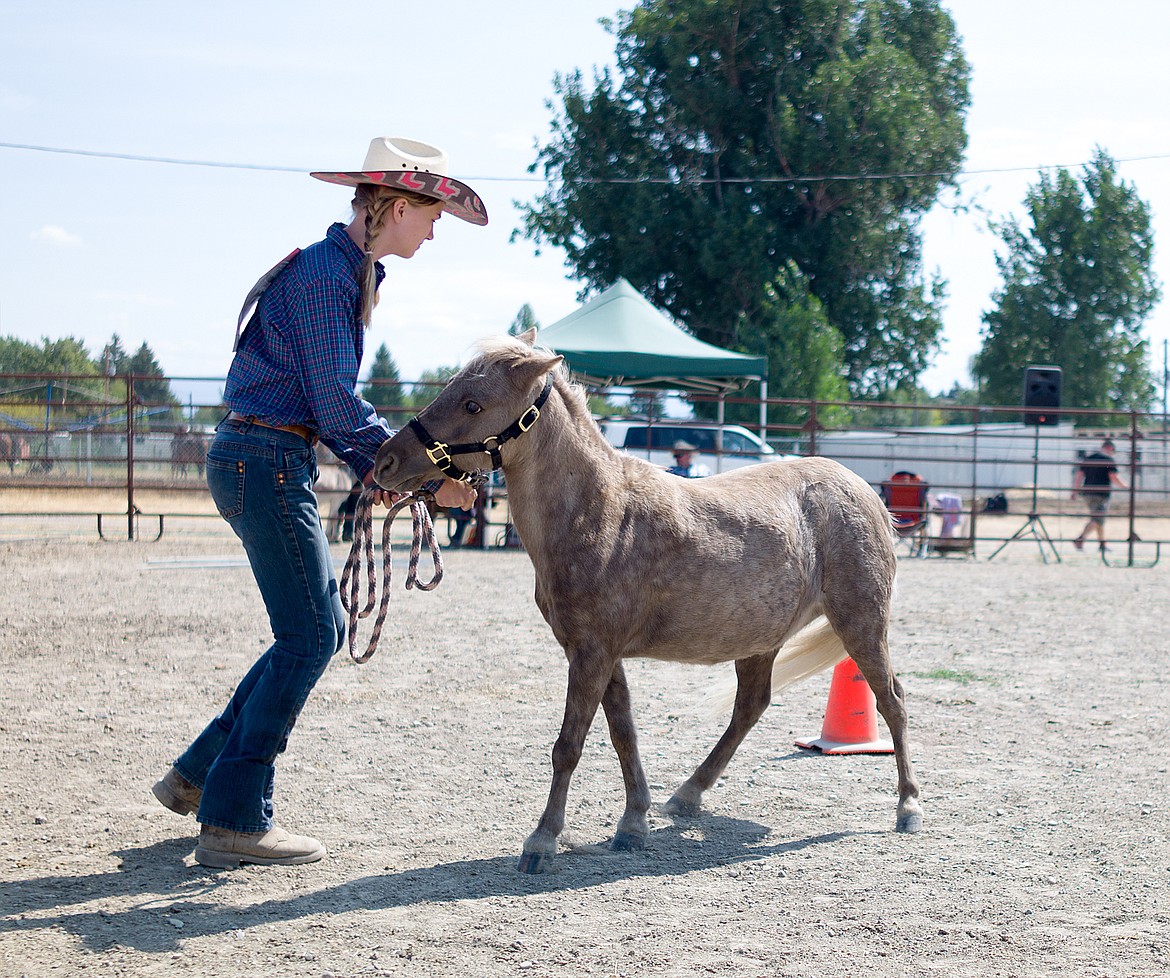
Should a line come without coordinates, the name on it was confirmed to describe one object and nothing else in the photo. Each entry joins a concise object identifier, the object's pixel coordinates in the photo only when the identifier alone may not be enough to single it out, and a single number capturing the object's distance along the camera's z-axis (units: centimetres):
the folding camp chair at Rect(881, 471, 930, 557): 1545
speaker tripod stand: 1520
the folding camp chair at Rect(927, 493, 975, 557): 1554
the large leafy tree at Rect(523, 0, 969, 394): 2933
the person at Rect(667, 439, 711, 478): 1401
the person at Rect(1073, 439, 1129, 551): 1601
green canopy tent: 1480
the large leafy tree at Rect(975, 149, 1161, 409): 3756
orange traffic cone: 529
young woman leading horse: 349
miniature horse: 378
